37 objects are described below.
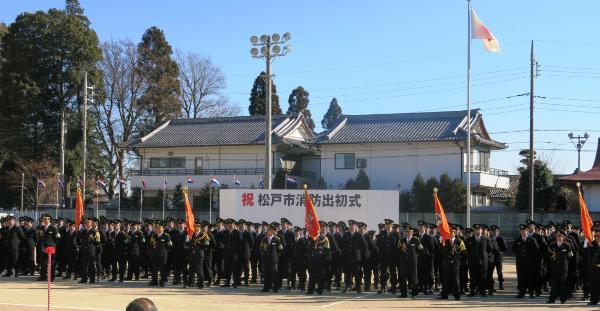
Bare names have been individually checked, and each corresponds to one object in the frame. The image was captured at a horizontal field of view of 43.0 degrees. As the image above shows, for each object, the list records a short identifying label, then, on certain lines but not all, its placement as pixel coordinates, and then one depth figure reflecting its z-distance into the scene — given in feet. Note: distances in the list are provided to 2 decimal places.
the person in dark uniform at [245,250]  64.08
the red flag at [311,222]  58.75
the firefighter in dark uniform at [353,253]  59.72
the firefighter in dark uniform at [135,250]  67.26
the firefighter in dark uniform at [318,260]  58.65
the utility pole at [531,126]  108.37
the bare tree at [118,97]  169.78
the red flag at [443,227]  55.83
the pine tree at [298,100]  269.44
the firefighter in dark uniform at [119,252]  67.49
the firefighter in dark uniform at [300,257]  61.53
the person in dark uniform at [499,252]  59.72
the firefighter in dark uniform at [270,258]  59.93
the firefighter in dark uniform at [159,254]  63.87
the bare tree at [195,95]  193.36
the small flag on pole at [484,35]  83.87
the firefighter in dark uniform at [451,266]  55.21
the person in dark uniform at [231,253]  63.87
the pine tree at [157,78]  174.50
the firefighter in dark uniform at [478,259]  56.90
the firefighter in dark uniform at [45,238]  69.36
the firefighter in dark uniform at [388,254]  58.75
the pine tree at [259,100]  197.47
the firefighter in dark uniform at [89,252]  66.39
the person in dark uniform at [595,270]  51.26
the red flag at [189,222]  63.00
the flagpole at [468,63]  85.45
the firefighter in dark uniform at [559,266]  52.95
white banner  68.59
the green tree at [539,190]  124.06
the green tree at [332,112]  325.62
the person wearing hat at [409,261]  56.49
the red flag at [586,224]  52.90
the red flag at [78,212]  68.90
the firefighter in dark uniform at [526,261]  56.18
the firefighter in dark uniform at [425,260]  58.13
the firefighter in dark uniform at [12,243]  71.36
